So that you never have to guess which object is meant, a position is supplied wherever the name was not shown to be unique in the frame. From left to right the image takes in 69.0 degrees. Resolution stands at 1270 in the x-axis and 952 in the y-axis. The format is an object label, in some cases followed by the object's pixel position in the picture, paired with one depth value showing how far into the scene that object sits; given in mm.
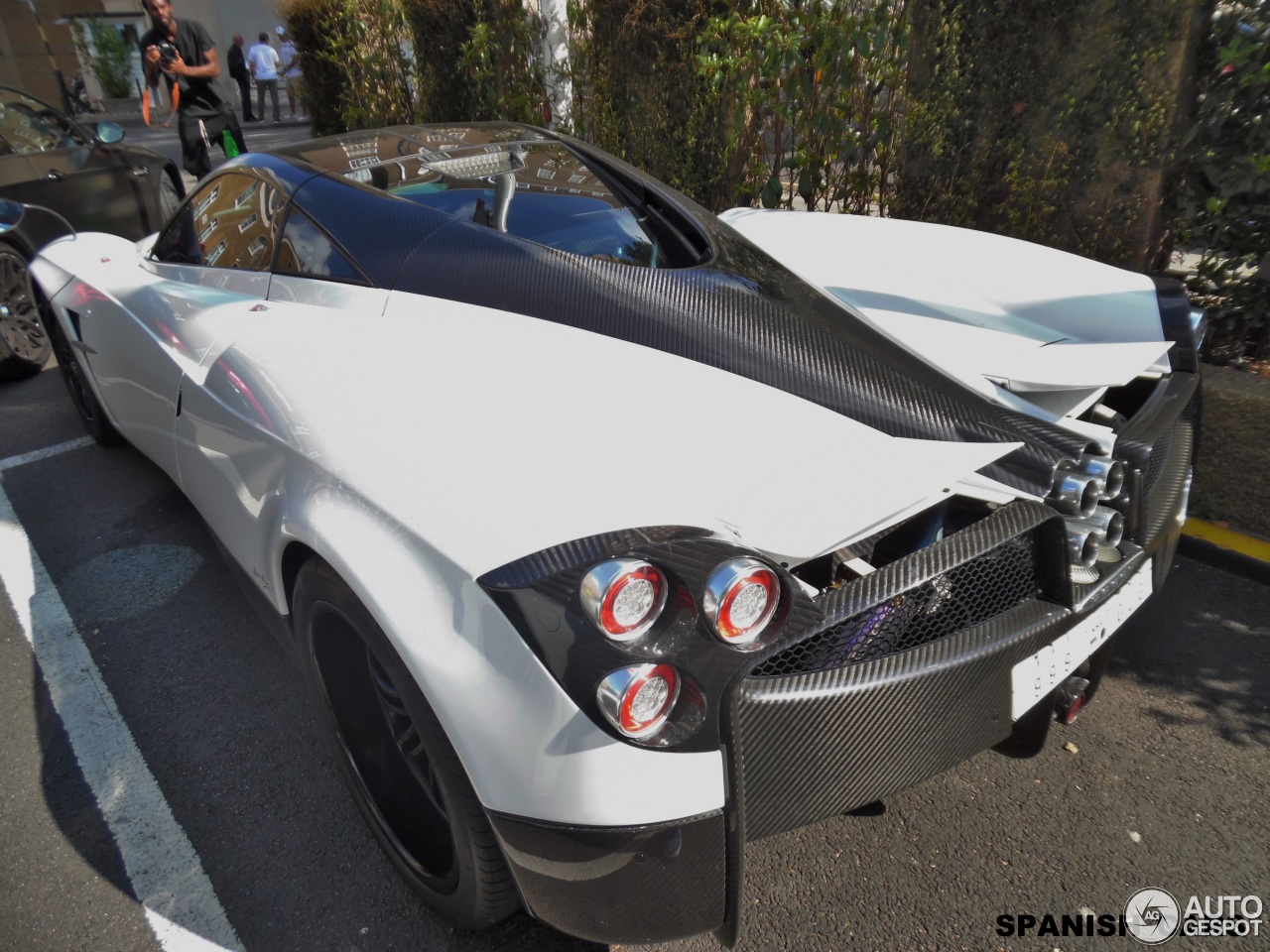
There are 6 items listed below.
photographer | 7164
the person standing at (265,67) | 18234
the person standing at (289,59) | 19330
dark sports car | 5262
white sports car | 1405
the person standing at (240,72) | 18734
